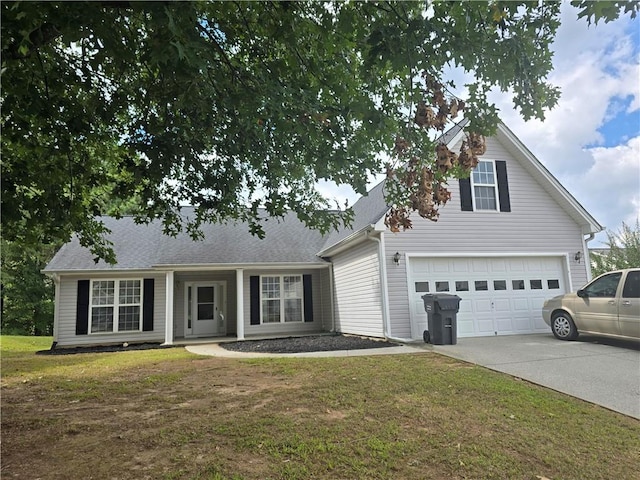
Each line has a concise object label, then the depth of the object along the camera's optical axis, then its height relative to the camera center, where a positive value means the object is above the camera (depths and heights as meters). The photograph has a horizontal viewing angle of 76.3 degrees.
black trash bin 9.94 -0.70
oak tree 3.60 +2.21
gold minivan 8.28 -0.53
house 11.57 +0.75
